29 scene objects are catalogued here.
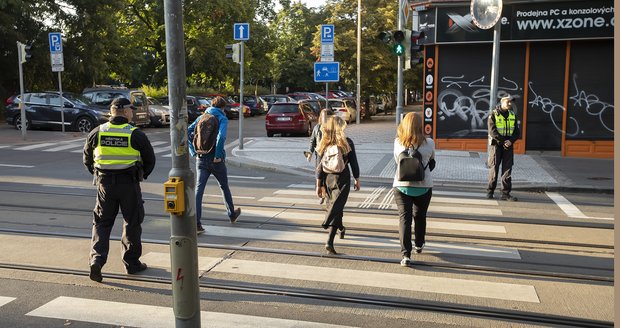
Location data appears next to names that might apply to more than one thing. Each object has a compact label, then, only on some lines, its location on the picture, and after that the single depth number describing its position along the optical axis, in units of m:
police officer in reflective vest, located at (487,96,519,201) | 9.83
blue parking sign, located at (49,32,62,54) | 20.94
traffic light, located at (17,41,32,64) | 19.12
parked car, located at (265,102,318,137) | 23.98
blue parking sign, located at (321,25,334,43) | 17.27
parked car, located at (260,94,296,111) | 43.23
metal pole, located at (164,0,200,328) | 3.90
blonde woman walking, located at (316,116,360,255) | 6.64
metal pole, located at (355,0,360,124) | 31.67
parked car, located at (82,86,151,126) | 23.30
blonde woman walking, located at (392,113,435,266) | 6.25
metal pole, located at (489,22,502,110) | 13.70
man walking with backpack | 7.69
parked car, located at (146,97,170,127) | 26.88
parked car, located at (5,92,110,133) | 22.12
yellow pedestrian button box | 3.93
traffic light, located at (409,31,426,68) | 14.64
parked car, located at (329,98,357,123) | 31.52
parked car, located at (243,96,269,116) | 41.51
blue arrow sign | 17.95
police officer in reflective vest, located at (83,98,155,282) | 5.64
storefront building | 16.44
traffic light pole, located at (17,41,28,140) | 19.23
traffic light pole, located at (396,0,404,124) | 15.25
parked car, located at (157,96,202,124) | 31.17
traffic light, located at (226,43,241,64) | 17.88
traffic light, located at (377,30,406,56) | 14.50
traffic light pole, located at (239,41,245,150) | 17.43
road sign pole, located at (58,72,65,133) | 21.55
